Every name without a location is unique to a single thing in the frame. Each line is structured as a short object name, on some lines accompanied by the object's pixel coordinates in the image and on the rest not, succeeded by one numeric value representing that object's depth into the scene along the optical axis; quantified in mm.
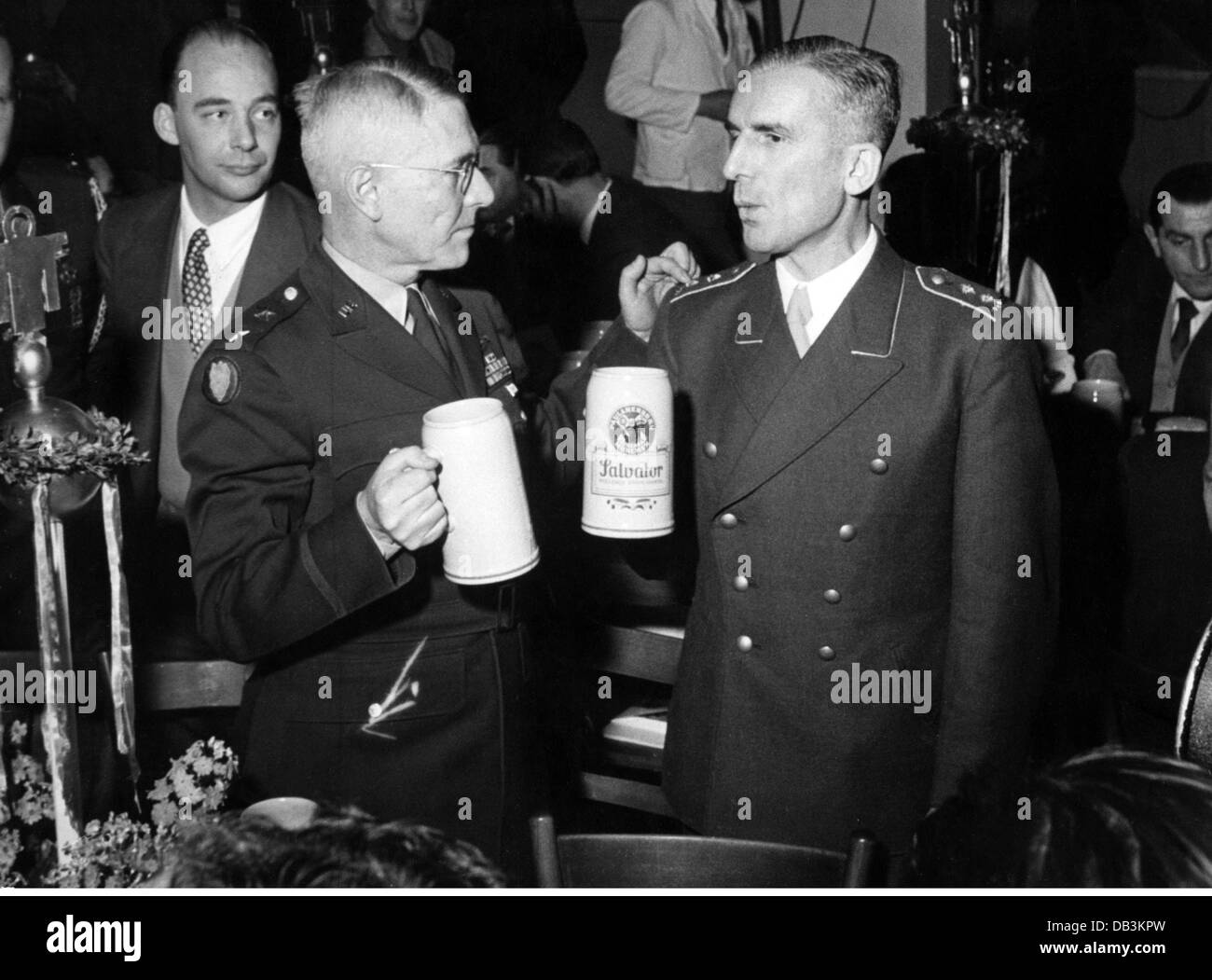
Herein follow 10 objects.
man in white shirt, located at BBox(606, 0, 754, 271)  3727
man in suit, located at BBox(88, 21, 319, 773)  2484
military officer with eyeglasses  1726
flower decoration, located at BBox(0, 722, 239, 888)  1357
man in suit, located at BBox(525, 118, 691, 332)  3494
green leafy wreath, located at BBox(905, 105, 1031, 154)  3602
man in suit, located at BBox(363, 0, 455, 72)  3486
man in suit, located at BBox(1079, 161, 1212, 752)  2703
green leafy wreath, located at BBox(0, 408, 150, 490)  1661
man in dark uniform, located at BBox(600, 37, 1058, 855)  1849
